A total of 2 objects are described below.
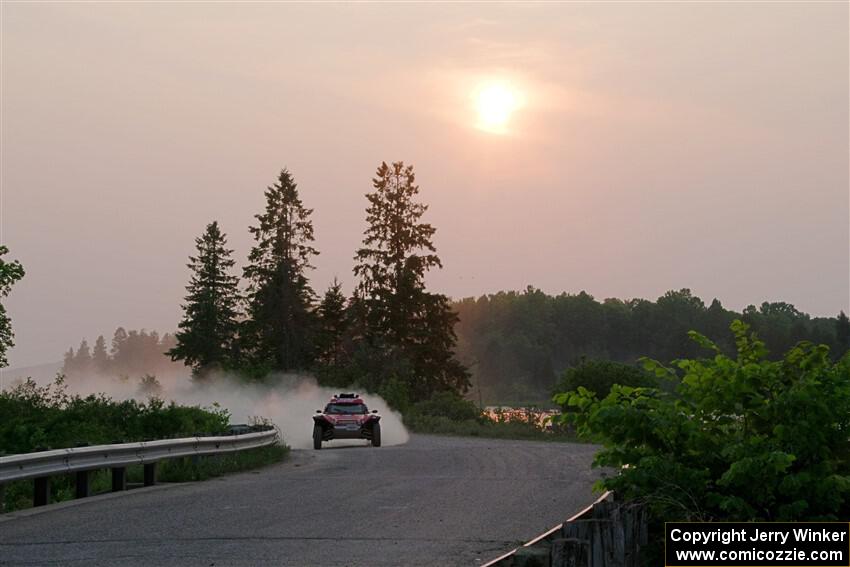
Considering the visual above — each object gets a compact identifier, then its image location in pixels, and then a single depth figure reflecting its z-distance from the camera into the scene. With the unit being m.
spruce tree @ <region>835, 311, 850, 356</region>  186.50
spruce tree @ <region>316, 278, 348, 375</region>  96.38
